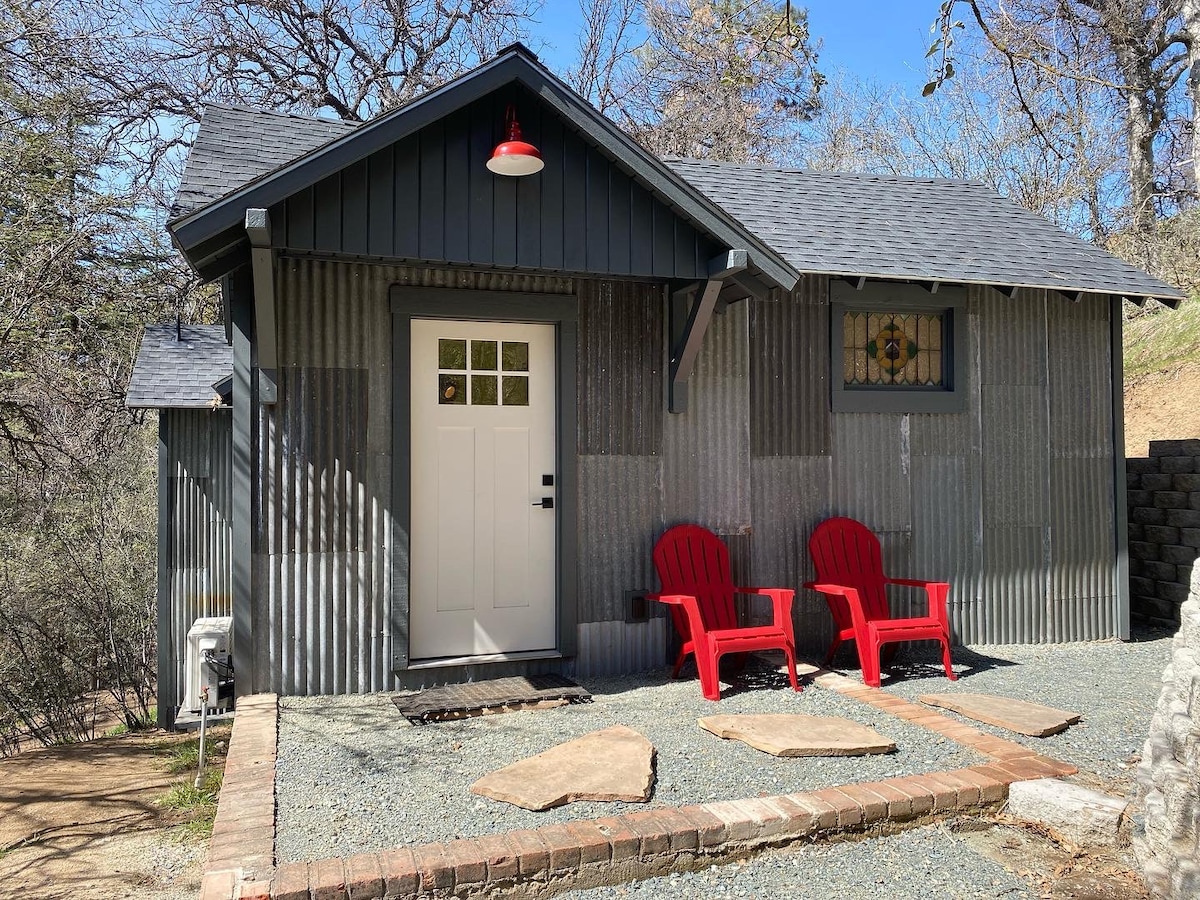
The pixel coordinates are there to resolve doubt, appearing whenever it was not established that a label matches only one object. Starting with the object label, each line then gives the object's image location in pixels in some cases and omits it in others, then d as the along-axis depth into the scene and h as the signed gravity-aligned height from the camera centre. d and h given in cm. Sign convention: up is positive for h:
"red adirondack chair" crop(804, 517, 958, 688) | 559 -75
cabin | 486 +48
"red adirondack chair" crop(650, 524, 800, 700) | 517 -77
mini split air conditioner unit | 504 -109
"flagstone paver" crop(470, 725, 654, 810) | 353 -126
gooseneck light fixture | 457 +160
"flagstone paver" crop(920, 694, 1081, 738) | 452 -130
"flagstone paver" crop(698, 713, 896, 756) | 410 -127
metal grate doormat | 476 -125
